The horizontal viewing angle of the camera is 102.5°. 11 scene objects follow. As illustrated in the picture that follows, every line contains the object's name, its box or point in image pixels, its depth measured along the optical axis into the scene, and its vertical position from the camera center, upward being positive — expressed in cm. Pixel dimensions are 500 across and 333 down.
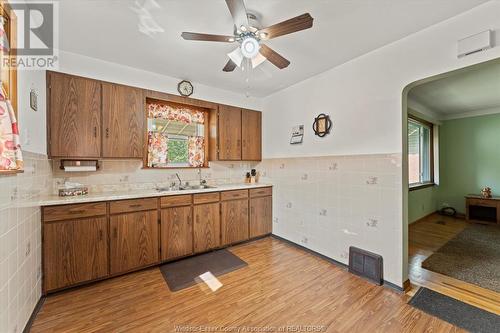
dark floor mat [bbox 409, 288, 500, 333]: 158 -125
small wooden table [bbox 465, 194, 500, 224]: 401 -91
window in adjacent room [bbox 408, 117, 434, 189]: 445 +31
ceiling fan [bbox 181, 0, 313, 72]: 137 +104
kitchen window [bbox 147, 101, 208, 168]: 298 +51
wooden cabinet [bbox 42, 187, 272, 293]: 194 -76
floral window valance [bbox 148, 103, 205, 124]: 296 +86
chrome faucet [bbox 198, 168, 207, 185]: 334 -23
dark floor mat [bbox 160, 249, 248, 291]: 219 -123
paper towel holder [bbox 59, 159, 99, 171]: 229 +5
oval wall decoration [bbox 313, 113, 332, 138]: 269 +57
